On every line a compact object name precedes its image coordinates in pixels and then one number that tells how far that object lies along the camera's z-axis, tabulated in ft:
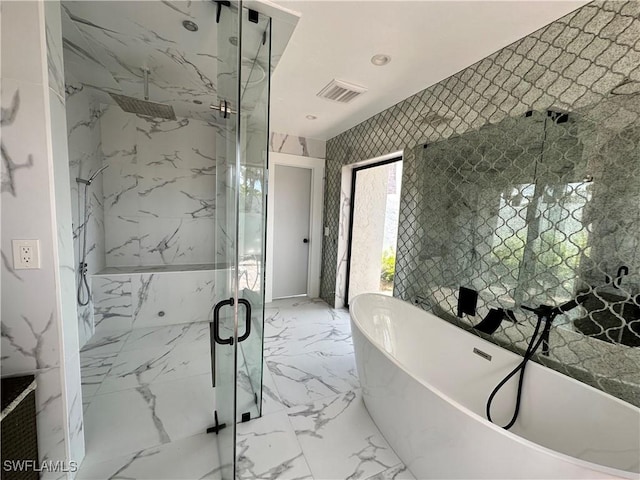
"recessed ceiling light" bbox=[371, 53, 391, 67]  5.97
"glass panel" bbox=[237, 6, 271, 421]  4.58
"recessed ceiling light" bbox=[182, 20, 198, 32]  5.36
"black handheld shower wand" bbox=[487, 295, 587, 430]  4.94
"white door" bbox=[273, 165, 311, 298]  12.85
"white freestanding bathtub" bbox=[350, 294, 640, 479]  3.33
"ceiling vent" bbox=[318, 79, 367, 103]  7.29
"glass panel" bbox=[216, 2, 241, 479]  4.10
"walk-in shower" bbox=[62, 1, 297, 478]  4.84
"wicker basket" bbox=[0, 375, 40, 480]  3.30
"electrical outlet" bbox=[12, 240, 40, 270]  3.61
